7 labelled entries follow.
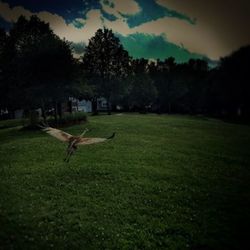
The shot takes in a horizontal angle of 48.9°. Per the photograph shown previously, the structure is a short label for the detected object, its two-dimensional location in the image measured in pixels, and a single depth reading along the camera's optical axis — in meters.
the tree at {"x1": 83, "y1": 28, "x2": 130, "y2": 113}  59.25
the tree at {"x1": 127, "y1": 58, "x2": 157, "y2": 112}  77.25
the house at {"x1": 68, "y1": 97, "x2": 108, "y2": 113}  99.81
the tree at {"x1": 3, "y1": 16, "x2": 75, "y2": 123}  32.69
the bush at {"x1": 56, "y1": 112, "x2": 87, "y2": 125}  33.28
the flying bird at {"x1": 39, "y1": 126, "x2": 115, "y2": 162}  6.98
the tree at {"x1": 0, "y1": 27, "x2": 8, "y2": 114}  44.19
